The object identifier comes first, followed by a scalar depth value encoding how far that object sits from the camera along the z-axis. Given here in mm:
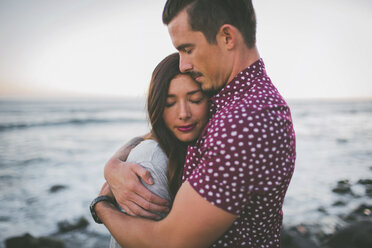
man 1170
